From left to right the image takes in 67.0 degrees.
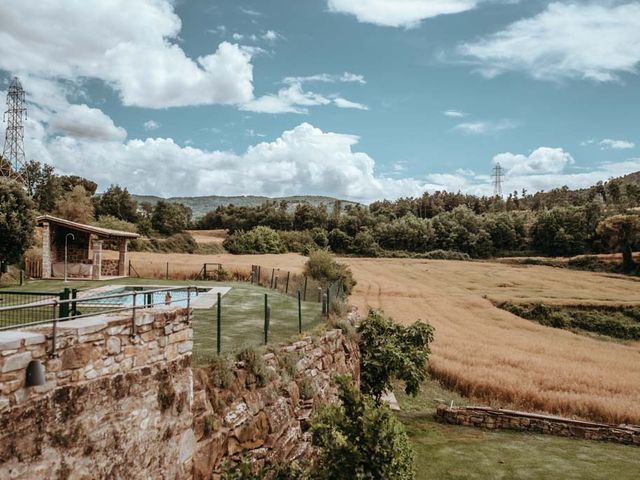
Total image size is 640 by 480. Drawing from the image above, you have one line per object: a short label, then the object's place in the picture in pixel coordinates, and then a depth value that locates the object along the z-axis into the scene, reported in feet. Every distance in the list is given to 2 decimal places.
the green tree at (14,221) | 72.59
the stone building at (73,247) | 92.48
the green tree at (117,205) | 262.26
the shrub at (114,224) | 202.59
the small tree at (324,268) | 133.28
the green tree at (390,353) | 57.11
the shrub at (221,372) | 29.86
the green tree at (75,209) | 200.44
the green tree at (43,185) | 238.89
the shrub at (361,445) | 27.35
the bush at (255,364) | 32.96
